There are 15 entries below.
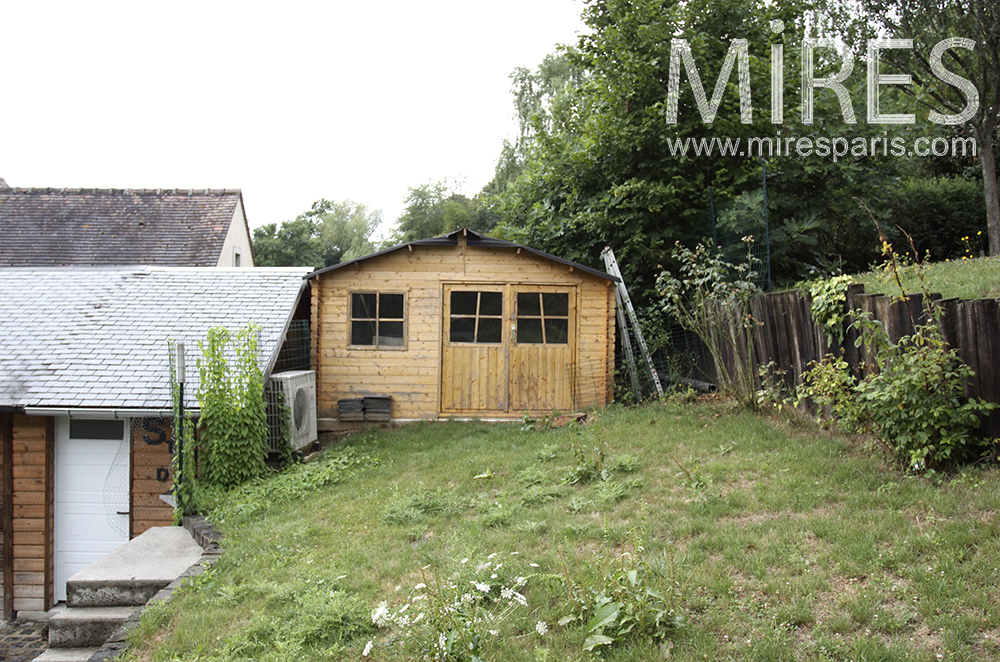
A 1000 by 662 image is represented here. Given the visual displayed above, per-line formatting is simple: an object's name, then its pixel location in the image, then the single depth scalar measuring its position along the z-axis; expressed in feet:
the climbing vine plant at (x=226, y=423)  27.17
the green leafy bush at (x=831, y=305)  19.89
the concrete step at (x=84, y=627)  19.34
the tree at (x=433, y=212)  122.72
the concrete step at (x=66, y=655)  18.98
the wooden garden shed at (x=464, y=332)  36.19
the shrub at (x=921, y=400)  15.35
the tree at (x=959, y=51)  40.16
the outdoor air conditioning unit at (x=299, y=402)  30.78
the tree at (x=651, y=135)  40.32
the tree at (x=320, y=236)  123.85
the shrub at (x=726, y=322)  26.84
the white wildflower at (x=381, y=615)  11.66
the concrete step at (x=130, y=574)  19.75
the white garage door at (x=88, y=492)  33.53
